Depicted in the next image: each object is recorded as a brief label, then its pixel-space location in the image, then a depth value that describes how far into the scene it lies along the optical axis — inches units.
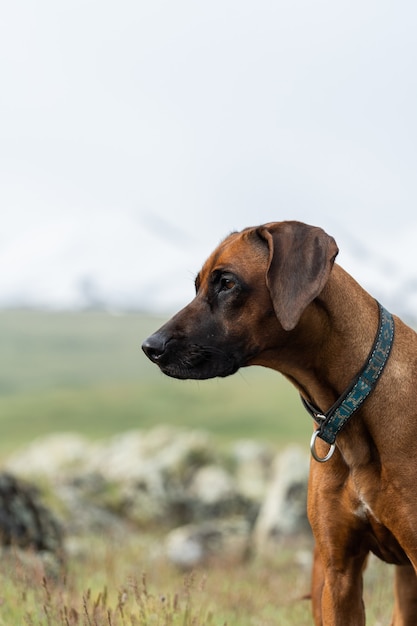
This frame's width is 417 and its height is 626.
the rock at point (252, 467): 685.5
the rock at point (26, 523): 354.9
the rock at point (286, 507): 570.3
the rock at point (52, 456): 711.1
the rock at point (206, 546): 488.1
